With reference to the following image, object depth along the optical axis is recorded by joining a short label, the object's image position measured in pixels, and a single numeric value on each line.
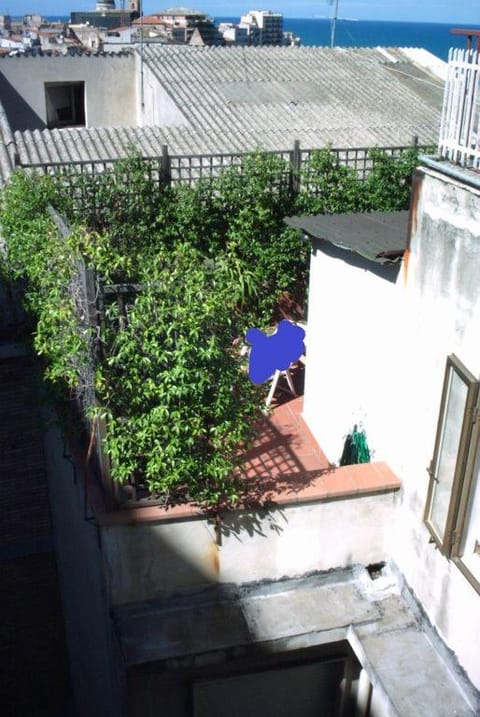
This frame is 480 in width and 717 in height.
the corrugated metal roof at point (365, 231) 5.54
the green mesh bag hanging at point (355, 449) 6.50
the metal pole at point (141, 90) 17.05
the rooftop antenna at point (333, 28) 17.83
